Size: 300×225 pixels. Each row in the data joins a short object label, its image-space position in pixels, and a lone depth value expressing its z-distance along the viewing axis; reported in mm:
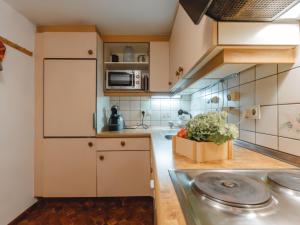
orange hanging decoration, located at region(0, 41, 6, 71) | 1518
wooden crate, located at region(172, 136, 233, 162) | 890
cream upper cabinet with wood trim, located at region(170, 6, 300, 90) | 791
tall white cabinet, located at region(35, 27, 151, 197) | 2047
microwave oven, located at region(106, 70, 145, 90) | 2299
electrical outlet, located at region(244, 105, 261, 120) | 1063
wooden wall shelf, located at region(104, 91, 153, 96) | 2365
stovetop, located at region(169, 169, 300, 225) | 441
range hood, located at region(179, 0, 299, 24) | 667
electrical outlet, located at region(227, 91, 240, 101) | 1261
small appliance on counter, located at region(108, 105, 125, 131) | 2262
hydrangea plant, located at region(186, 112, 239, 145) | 880
